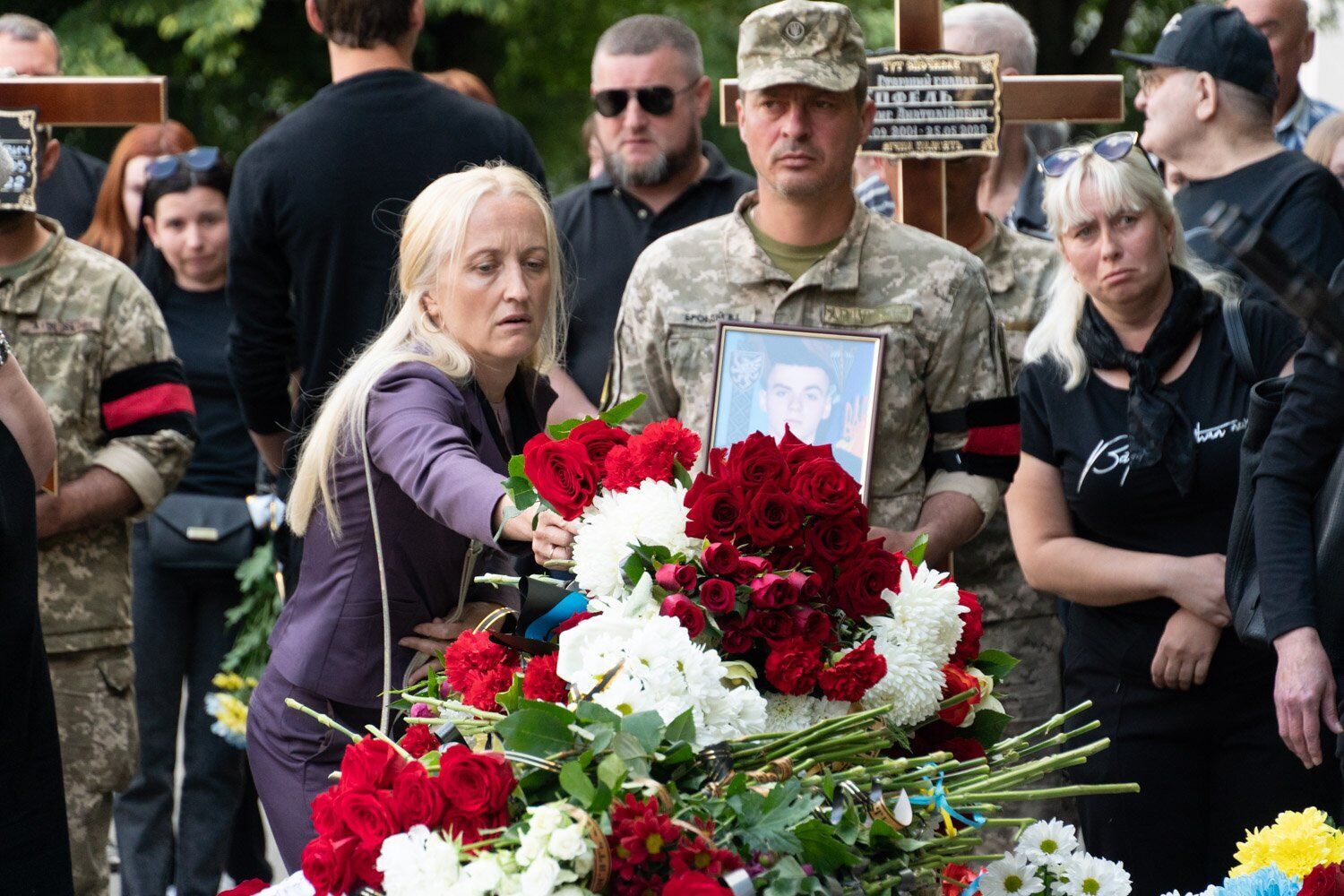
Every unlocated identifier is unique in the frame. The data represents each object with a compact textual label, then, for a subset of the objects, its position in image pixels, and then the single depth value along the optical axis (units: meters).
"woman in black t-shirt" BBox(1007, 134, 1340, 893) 8.37
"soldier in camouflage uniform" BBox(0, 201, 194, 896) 9.51
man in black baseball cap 9.64
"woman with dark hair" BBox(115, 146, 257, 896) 11.72
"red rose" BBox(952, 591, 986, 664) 5.56
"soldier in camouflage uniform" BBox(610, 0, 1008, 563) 8.05
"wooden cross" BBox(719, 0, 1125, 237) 9.37
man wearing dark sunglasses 11.27
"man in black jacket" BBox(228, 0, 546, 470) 9.66
